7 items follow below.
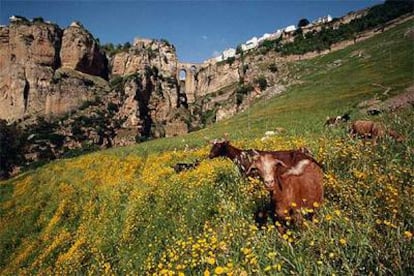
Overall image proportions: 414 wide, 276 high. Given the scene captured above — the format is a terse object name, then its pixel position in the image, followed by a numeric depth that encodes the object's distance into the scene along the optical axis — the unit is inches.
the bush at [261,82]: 3353.3
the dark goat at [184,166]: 587.9
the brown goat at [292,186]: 253.4
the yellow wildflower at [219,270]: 165.0
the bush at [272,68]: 3585.6
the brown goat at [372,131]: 429.1
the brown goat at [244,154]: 273.0
